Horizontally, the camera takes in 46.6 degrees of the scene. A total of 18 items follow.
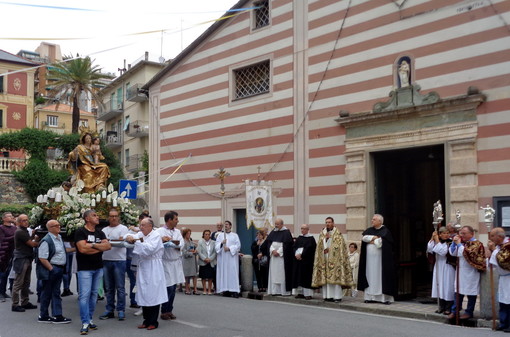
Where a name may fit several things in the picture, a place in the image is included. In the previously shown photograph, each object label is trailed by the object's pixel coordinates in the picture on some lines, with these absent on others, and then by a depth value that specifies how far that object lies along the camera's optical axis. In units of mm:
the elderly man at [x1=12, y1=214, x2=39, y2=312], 11180
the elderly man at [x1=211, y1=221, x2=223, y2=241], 14728
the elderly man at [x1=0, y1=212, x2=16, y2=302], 12523
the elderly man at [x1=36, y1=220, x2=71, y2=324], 9615
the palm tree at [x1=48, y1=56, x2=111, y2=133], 40781
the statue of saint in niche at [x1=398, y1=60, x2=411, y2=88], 13219
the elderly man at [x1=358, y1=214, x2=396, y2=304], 12086
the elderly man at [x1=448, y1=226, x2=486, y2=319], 10062
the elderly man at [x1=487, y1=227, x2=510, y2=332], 9203
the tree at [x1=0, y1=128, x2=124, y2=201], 35219
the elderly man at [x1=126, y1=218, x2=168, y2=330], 9242
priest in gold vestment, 12430
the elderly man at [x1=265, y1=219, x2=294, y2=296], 13578
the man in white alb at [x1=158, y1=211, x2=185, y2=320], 9984
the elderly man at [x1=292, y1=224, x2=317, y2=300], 13133
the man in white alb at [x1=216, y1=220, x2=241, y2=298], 14000
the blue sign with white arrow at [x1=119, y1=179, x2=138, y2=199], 18338
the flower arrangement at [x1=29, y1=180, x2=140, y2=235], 10906
